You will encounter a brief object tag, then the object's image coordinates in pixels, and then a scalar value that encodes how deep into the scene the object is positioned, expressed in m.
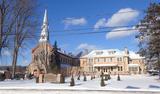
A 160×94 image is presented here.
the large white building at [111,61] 35.23
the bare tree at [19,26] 20.34
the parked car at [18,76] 21.71
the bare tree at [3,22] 18.84
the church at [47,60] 21.40
